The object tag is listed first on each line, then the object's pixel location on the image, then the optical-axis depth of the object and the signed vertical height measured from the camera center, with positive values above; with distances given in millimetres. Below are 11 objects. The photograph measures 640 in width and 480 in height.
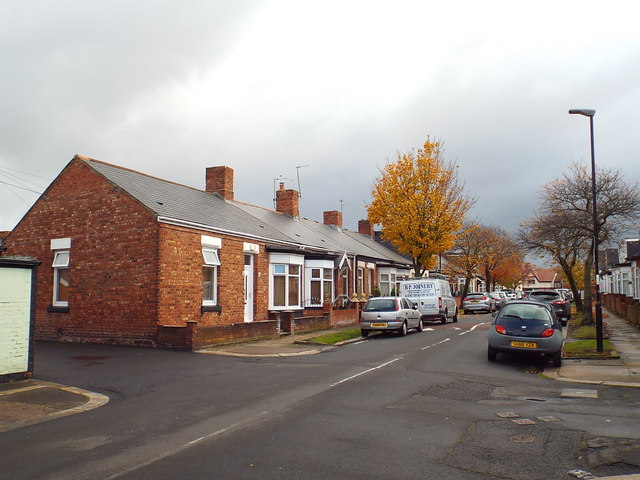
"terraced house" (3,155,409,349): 17281 +476
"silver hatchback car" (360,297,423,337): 20812 -1436
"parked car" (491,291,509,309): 45122 -1543
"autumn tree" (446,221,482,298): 54938 +2284
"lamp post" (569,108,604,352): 14609 +1039
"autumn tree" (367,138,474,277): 32469 +4393
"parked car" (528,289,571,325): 25703 -979
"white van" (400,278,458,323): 27141 -862
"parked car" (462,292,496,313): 39375 -1729
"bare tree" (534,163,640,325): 19969 +2700
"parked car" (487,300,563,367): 13023 -1281
